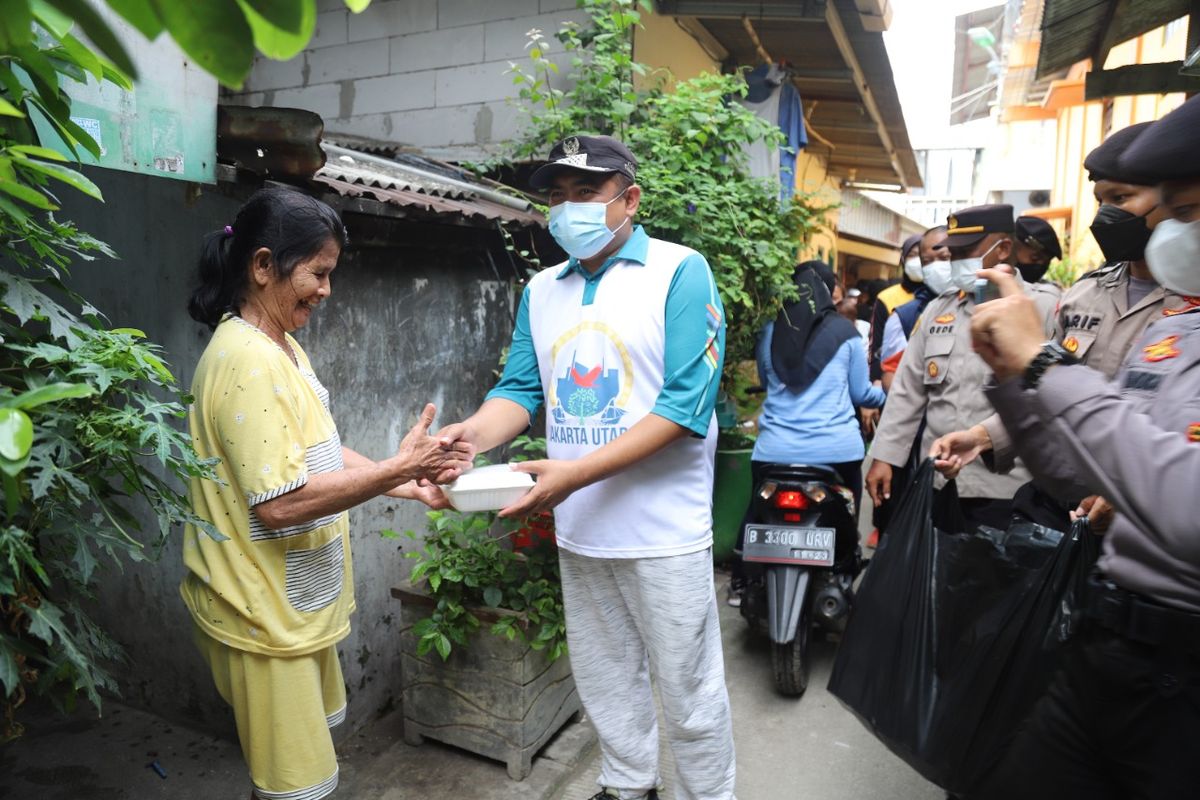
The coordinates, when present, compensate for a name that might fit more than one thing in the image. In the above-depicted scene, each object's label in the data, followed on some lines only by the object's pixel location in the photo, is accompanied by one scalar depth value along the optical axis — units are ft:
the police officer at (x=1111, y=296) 8.30
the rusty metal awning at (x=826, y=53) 19.22
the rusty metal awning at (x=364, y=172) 9.03
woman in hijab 14.02
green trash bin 17.89
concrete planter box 10.15
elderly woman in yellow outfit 6.47
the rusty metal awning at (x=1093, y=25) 13.42
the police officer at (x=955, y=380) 10.68
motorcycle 12.66
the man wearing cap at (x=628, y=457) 7.77
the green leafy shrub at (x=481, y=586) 10.11
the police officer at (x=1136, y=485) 4.28
